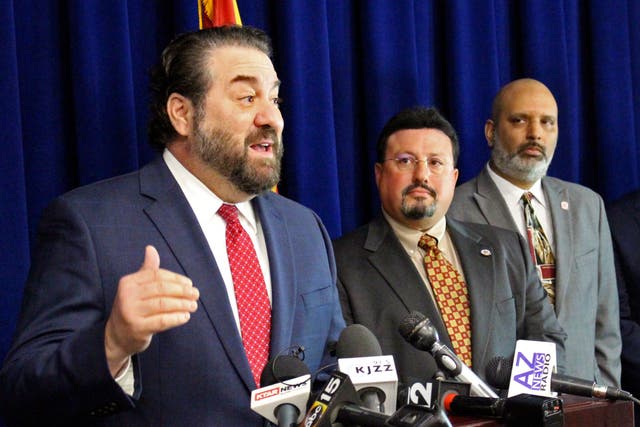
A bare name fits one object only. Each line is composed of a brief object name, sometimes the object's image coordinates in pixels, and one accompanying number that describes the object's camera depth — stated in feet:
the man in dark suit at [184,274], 6.22
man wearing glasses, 8.39
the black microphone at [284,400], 6.12
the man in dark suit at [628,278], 9.92
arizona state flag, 8.62
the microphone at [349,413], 5.53
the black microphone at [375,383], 6.19
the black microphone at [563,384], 6.57
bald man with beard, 9.35
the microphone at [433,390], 6.40
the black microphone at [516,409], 6.08
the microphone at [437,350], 6.51
